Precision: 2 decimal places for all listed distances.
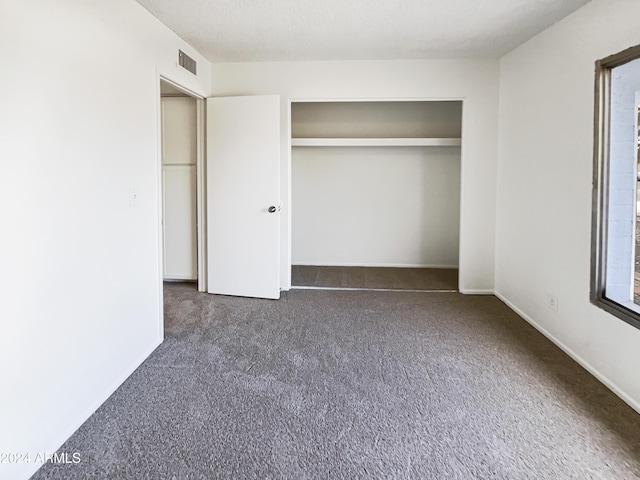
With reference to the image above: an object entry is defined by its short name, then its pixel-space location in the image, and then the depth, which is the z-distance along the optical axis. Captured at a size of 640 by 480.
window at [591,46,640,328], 2.47
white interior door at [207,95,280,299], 4.02
